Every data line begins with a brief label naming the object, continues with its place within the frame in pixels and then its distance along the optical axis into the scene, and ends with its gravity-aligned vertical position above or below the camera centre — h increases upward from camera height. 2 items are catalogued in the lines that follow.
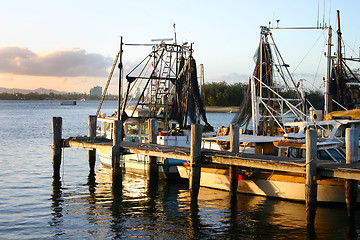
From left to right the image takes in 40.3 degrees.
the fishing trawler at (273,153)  22.70 -2.47
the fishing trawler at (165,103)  34.69 +0.09
